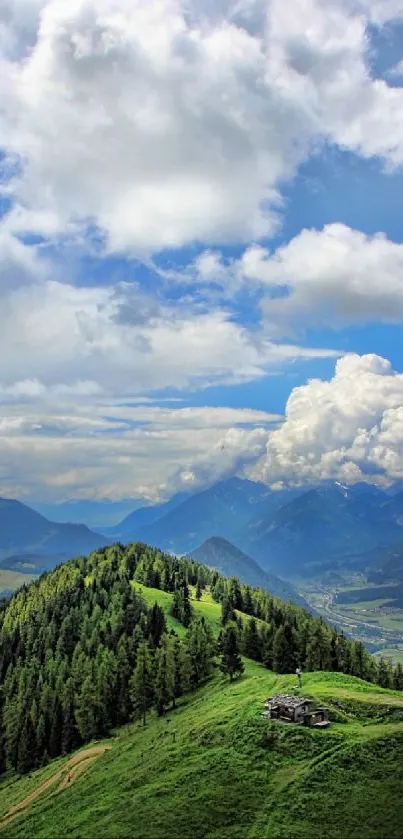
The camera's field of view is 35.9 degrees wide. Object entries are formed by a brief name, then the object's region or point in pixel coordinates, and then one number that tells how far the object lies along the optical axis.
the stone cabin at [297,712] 78.00
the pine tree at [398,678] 129.95
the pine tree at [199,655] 126.75
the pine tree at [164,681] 115.31
